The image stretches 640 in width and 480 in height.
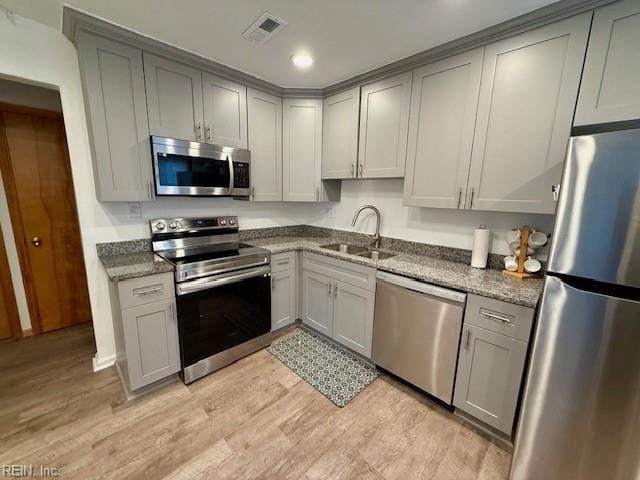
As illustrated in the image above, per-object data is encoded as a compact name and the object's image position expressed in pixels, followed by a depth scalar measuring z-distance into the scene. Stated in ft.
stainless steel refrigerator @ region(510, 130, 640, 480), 3.20
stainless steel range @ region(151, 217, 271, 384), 6.35
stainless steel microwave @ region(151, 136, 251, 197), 6.48
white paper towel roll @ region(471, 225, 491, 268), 6.21
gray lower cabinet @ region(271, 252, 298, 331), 8.29
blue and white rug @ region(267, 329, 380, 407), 6.53
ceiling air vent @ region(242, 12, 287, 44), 5.27
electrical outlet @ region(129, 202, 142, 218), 7.04
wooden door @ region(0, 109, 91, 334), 7.61
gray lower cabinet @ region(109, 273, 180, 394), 5.58
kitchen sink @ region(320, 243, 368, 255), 8.94
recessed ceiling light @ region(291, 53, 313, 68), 6.72
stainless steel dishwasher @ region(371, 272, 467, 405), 5.56
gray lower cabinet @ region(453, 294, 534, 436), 4.77
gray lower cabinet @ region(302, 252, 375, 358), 7.13
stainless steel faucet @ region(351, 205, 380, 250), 8.63
